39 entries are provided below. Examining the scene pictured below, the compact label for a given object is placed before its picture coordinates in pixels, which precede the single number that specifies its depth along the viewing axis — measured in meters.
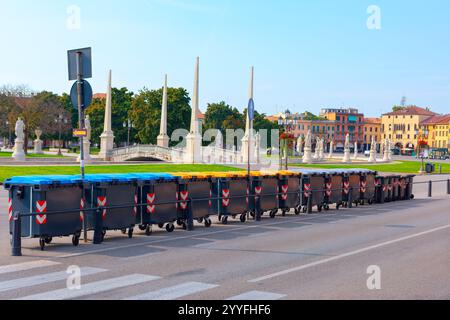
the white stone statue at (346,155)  94.38
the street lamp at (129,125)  98.19
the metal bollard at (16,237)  12.30
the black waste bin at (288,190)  20.47
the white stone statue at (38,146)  81.91
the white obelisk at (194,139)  63.46
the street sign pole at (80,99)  14.25
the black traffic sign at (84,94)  14.48
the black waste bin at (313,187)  21.77
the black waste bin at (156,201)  15.48
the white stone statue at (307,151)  82.29
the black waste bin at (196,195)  16.56
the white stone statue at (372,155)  96.78
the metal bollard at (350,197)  24.09
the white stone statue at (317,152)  94.28
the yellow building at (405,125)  179.75
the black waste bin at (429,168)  64.50
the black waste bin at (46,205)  13.05
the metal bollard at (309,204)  21.58
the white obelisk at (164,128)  74.56
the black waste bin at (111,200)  14.29
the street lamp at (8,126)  91.24
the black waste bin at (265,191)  19.19
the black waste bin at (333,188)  23.02
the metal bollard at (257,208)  19.11
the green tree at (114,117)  107.56
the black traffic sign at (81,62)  14.30
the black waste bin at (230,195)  17.94
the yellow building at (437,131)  167.38
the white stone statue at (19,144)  56.72
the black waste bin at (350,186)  24.11
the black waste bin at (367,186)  25.53
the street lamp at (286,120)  54.53
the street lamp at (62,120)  104.16
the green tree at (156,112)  94.31
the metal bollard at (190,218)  16.39
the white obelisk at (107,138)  74.12
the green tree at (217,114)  135.76
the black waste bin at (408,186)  29.61
